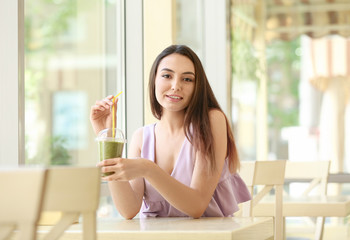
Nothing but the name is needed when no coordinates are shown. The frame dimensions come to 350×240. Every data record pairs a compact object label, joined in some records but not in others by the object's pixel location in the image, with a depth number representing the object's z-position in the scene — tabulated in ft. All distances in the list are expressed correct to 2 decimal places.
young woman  6.31
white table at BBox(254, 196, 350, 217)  9.89
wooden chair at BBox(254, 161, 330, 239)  10.07
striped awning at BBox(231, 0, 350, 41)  17.24
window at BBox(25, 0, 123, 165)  10.28
